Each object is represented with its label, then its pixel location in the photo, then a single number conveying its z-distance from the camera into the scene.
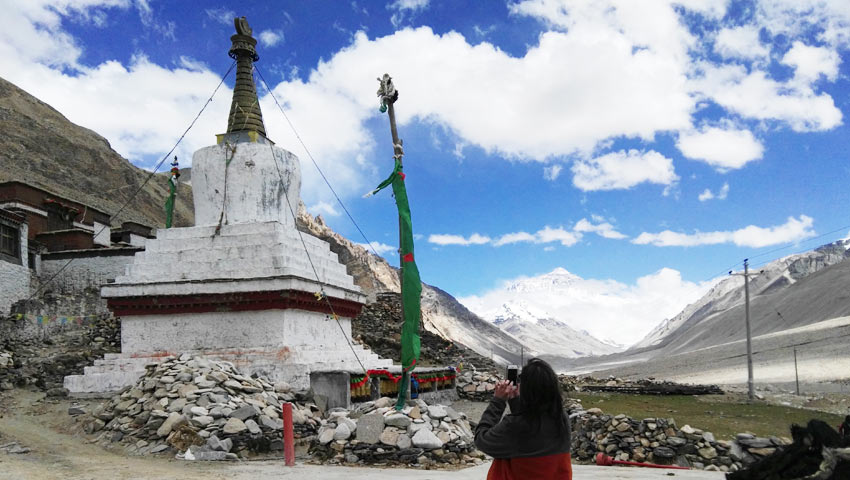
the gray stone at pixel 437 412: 10.45
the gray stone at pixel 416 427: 10.00
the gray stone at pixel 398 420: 10.12
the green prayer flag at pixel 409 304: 10.59
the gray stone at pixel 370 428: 9.96
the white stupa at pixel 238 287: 14.27
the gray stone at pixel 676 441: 11.28
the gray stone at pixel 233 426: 10.62
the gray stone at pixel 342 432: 10.06
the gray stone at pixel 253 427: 10.75
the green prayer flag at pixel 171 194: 17.28
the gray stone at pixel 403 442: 9.84
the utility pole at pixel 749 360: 23.55
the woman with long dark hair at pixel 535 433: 3.91
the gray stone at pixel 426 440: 9.74
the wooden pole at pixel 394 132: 11.12
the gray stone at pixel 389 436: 9.89
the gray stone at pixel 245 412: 11.01
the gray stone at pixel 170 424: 10.62
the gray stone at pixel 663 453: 11.18
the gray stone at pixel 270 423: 10.99
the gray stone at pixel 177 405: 11.05
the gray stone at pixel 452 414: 10.61
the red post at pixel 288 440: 9.46
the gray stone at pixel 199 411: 10.84
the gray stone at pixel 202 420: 10.69
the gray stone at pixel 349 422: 10.19
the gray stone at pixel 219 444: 10.24
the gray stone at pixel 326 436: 10.11
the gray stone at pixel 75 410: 12.47
